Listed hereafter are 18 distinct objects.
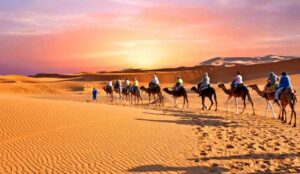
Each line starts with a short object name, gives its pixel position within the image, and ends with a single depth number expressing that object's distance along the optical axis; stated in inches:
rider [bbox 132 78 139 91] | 1374.3
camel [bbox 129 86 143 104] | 1360.7
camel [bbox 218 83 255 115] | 930.6
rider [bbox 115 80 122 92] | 1491.1
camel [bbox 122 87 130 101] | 1435.0
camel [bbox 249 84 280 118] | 862.0
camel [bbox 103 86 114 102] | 1544.0
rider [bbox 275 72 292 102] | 723.4
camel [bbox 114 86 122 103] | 1481.8
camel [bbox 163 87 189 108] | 1146.4
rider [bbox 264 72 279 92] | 846.5
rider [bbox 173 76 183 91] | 1154.7
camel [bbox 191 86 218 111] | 1035.3
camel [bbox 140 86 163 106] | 1235.1
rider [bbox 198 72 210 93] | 1034.7
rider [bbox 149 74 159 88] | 1238.3
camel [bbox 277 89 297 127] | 713.0
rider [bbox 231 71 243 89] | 944.3
